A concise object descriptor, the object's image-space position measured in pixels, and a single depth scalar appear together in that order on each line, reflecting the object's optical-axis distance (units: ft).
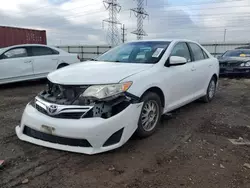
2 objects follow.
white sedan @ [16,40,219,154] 7.31
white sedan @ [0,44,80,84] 19.14
